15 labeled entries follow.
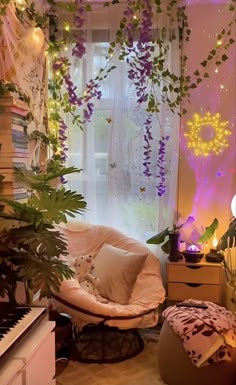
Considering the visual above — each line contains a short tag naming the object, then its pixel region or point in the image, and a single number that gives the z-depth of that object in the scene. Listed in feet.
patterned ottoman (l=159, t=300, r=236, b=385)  8.45
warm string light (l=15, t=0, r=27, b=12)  9.27
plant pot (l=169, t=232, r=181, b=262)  11.31
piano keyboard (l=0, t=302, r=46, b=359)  5.78
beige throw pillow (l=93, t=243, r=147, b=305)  10.51
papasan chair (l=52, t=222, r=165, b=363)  9.66
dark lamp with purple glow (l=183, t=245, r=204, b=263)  11.21
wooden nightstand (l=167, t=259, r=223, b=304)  11.07
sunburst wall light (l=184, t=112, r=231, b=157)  11.96
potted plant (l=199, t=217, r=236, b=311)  10.92
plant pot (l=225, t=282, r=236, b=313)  10.67
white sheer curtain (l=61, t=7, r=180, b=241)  11.95
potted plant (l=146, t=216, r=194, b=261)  11.33
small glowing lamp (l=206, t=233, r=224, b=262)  11.30
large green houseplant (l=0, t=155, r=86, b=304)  6.83
